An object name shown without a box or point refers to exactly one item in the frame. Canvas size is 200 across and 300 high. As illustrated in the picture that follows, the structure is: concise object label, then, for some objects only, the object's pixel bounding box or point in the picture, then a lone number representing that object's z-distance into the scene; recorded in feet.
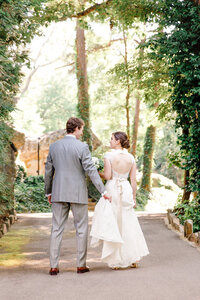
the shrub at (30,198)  50.39
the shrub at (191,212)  27.68
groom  16.67
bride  17.34
